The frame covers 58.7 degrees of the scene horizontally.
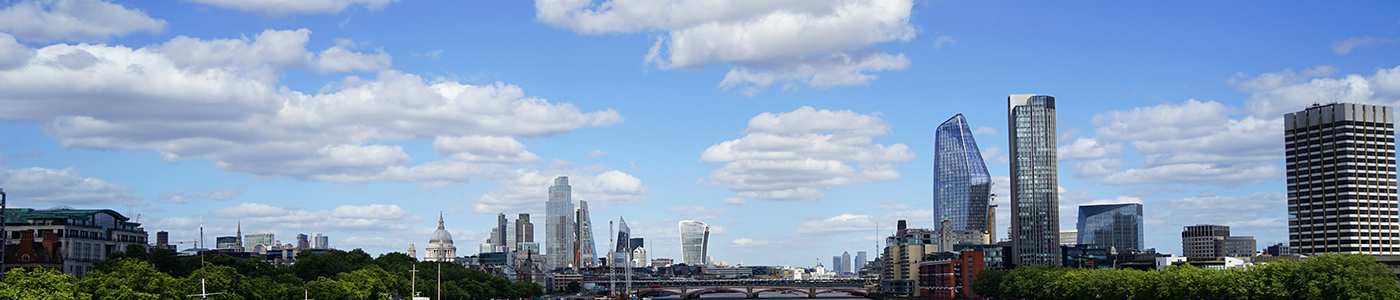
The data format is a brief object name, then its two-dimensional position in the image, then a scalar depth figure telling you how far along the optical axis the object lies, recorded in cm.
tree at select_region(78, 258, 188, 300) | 9388
